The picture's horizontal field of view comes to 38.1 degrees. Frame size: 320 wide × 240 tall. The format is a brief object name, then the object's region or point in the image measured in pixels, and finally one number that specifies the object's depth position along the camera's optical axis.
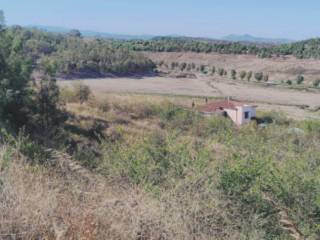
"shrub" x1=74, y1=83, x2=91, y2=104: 41.12
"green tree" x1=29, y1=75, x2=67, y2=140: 25.26
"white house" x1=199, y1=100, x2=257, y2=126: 41.75
